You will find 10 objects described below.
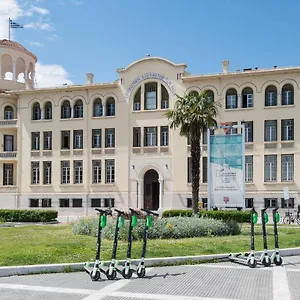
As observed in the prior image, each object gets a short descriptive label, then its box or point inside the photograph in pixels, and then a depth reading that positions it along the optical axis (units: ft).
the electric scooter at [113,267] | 39.24
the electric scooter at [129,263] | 39.65
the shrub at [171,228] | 65.92
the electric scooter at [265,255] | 45.55
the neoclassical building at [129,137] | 137.28
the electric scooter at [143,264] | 40.23
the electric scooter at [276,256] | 46.14
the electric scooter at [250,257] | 44.86
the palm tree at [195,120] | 92.07
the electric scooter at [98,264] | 38.93
